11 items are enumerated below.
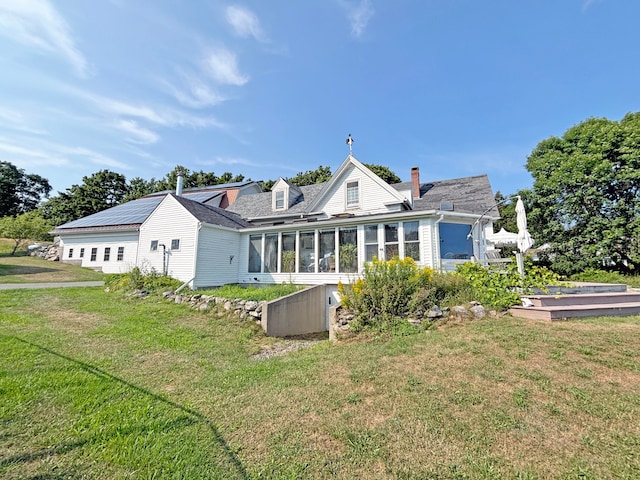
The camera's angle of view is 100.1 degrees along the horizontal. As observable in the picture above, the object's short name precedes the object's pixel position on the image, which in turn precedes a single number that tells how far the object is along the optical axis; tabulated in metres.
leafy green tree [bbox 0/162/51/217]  38.56
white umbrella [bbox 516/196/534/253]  7.91
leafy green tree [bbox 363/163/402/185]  30.77
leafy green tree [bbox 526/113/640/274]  14.48
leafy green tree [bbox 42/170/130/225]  36.34
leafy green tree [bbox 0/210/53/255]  21.13
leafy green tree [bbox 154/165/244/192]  40.06
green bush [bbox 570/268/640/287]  12.98
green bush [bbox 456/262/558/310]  6.82
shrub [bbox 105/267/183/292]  11.88
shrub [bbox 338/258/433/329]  6.89
